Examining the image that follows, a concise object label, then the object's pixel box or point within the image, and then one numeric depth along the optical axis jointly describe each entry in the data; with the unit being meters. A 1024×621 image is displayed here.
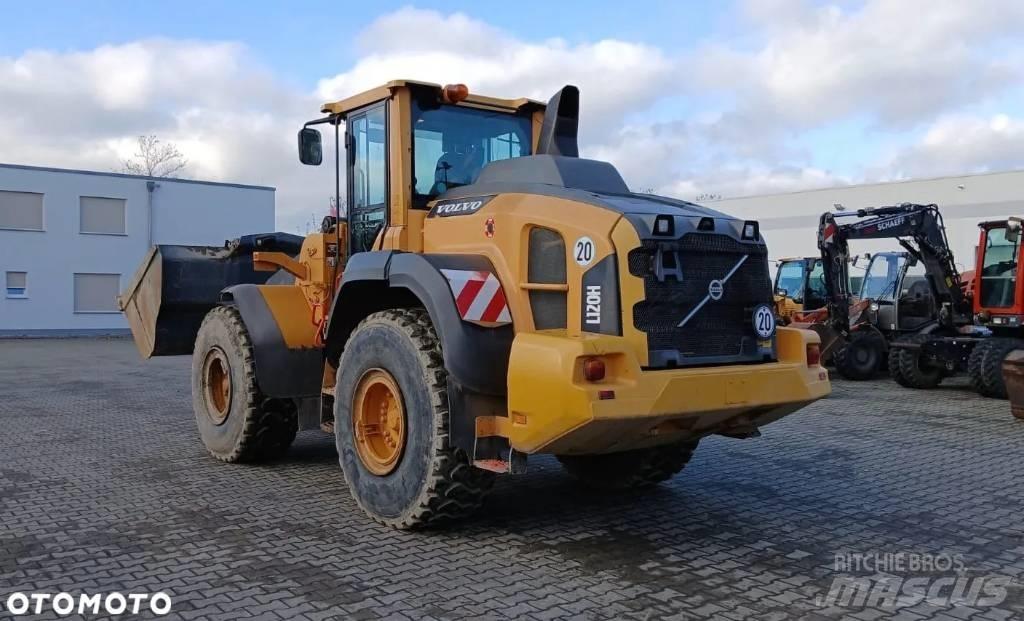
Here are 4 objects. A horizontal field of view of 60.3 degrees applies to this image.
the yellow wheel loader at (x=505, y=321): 4.56
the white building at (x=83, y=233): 30.66
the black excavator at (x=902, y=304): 14.38
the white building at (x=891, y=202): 30.02
